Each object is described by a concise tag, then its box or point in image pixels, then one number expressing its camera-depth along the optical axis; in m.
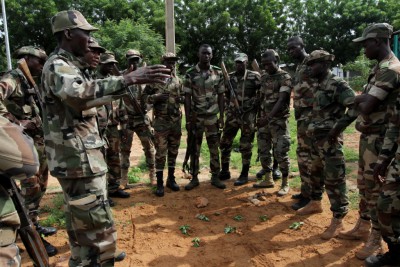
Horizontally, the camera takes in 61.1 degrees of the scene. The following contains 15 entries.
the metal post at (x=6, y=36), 16.80
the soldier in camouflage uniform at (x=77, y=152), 2.68
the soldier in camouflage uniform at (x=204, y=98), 6.04
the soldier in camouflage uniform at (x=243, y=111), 6.29
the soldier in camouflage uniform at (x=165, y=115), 5.95
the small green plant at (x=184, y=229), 4.53
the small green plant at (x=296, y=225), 4.55
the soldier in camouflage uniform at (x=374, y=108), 3.33
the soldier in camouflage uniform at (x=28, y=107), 4.05
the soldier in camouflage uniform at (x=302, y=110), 5.11
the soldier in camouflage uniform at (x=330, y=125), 4.12
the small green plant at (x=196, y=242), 4.17
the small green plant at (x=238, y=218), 4.93
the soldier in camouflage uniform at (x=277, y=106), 5.60
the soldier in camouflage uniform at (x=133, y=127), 6.06
